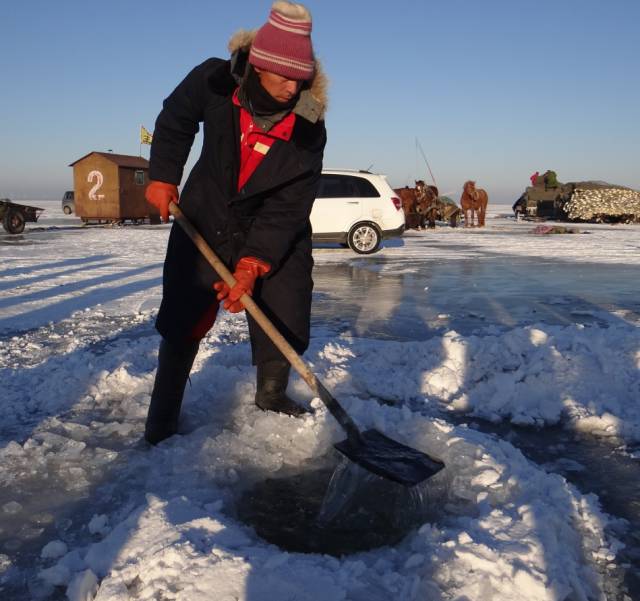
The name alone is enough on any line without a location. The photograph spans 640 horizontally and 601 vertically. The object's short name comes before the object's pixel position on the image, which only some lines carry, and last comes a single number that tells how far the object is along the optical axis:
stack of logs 28.00
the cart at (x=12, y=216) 18.41
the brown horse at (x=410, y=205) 22.39
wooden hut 24.11
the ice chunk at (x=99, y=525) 2.15
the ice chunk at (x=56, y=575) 1.87
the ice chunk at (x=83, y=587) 1.78
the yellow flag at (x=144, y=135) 30.61
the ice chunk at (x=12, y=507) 2.31
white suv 12.65
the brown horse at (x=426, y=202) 22.59
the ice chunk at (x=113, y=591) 1.74
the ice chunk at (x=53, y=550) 2.02
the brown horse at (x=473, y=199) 24.30
